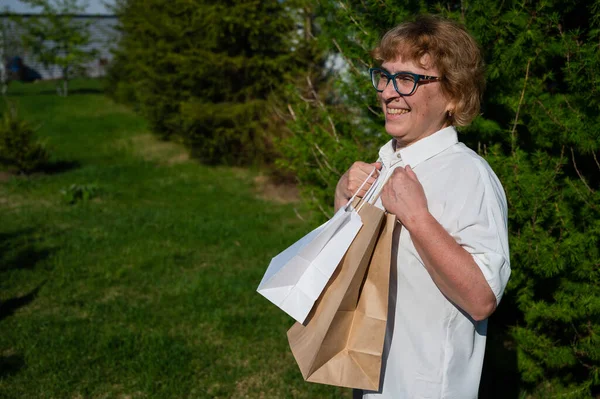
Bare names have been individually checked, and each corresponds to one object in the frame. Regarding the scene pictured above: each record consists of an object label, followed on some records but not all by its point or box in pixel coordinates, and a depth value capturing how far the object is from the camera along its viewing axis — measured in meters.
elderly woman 1.57
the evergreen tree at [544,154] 2.77
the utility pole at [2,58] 27.61
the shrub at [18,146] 10.07
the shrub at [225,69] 10.00
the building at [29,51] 28.69
